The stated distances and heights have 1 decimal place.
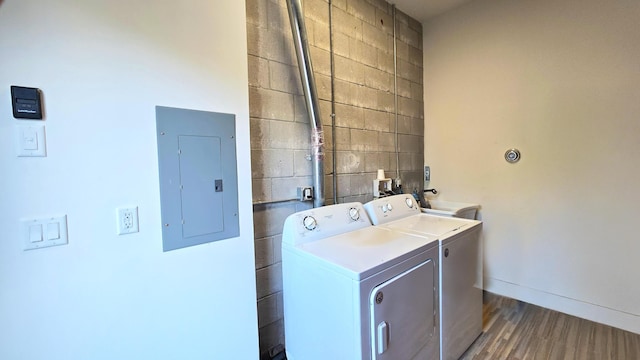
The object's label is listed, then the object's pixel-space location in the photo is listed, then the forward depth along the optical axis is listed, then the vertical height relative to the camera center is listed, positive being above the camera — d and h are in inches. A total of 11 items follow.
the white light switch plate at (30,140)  35.8 +5.3
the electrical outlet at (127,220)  43.3 -6.9
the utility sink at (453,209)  99.2 -15.9
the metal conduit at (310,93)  67.9 +21.3
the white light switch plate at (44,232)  36.4 -7.2
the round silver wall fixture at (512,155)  99.1 +4.4
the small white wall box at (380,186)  98.5 -5.9
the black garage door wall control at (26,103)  35.2 +10.3
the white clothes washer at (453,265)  64.3 -24.7
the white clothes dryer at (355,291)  46.8 -23.1
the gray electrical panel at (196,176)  47.6 -0.2
